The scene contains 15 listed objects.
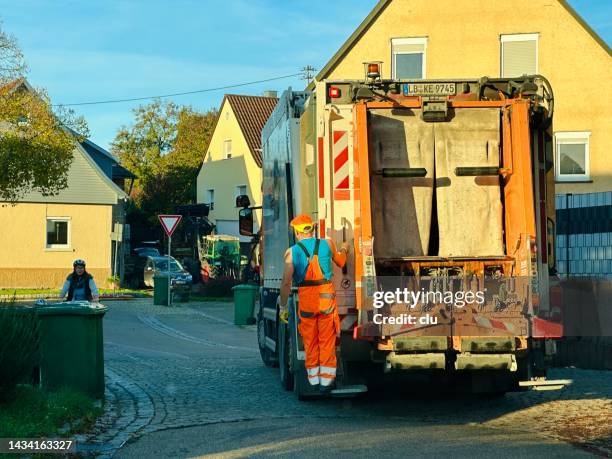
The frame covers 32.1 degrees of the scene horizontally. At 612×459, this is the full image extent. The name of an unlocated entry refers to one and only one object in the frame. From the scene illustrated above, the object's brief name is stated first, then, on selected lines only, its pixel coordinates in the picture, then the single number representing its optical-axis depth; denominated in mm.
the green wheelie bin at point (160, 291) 30859
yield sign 29594
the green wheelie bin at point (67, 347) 10141
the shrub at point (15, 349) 8715
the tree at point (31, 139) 32688
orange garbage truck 9289
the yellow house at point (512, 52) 28938
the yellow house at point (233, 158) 50594
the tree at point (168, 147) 65625
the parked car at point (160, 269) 38906
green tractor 44062
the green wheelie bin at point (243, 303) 23219
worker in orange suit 9398
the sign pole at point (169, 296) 30328
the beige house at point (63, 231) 43375
